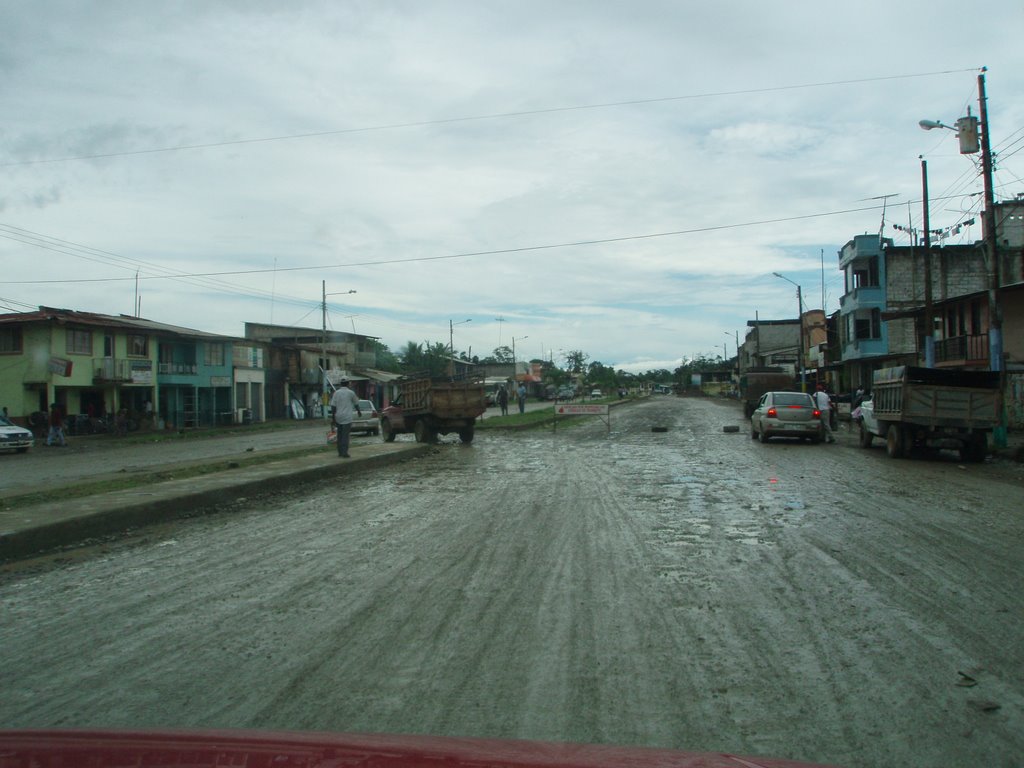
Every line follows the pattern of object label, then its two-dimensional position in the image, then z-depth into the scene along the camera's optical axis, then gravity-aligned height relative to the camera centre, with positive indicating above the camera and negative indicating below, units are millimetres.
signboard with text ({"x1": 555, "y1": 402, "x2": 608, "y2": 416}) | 34469 -763
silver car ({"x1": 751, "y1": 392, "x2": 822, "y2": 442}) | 25219 -944
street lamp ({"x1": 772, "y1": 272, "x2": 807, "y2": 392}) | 52606 +5123
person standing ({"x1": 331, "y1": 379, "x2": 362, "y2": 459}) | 18453 -371
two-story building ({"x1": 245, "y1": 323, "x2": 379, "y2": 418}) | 62938 +2096
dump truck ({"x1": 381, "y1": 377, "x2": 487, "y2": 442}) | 25875 -445
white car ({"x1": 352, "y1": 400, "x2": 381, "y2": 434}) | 35969 -1125
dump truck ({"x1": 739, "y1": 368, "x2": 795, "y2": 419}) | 46438 +221
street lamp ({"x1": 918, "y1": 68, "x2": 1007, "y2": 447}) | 21453 +5794
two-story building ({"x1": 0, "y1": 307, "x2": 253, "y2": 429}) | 39938 +1791
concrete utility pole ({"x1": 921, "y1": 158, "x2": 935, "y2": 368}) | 26656 +2803
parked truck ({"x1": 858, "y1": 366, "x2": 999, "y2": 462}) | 19375 -630
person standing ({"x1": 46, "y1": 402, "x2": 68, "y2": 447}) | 34500 -1193
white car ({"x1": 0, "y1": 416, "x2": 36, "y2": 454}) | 29891 -1273
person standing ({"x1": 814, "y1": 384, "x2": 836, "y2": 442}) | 26223 -651
